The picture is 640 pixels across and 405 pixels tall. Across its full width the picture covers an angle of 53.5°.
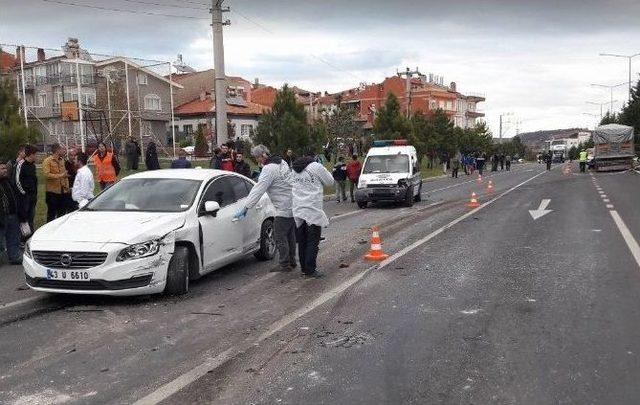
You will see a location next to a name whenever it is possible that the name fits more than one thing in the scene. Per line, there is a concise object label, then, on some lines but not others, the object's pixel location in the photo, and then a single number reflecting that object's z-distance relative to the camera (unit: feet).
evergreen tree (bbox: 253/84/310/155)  75.66
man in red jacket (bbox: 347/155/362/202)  70.28
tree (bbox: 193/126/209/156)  159.63
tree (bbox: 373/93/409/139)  138.21
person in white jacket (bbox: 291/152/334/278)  26.86
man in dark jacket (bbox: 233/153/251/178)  50.03
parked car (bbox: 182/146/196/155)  149.89
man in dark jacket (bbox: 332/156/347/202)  68.33
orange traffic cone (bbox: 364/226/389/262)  30.96
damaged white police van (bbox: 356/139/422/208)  61.62
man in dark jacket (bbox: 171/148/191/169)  48.42
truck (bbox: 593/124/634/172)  129.18
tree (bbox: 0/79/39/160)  42.16
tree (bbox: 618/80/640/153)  171.42
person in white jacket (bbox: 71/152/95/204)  35.81
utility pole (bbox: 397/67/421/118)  152.93
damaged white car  21.75
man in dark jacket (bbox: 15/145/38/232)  32.19
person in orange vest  44.76
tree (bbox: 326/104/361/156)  173.37
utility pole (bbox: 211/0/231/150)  59.52
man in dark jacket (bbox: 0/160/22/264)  31.02
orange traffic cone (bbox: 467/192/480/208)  60.01
